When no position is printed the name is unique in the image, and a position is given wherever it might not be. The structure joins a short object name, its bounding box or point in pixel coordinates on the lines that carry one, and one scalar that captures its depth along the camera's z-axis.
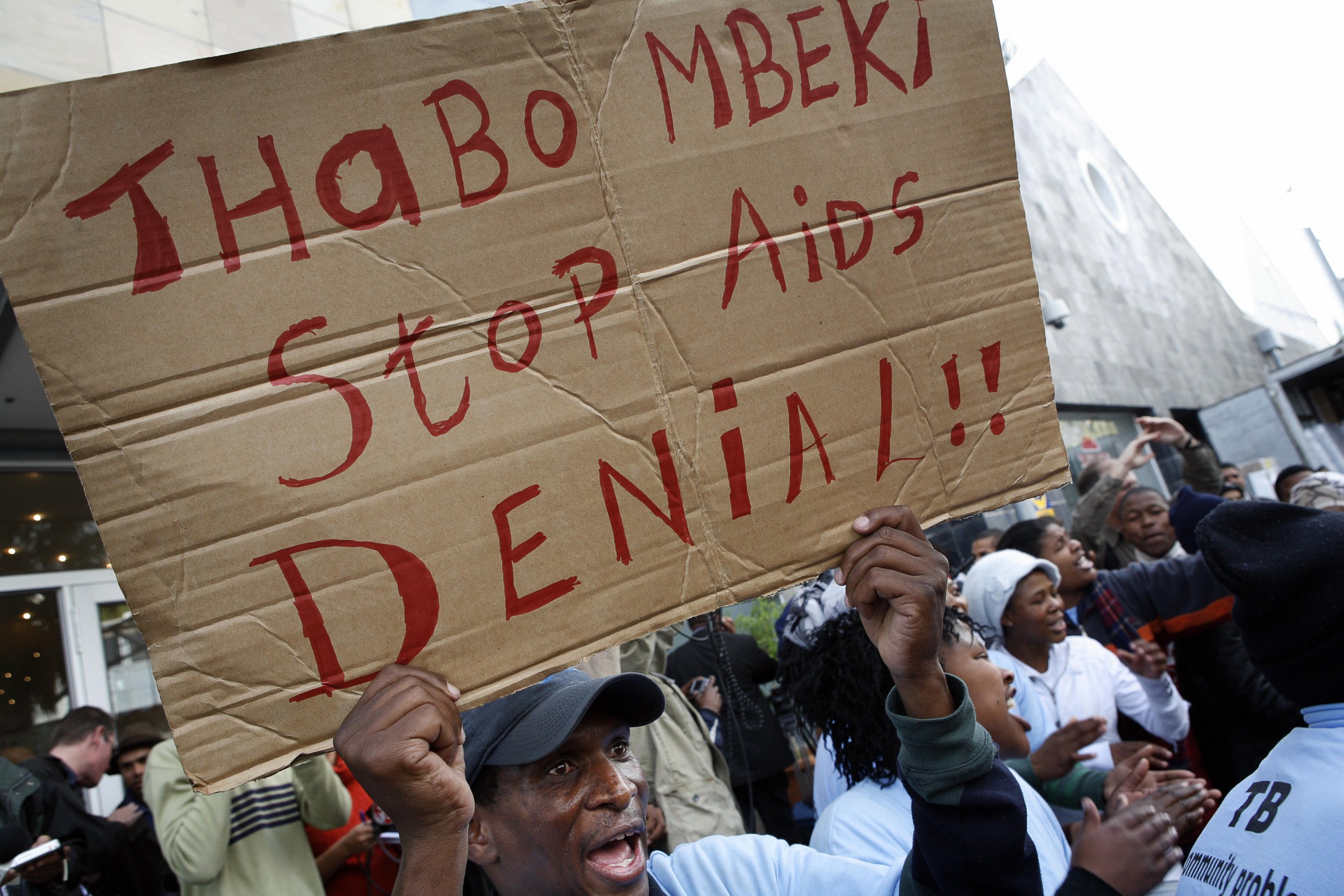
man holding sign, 1.46
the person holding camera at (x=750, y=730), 4.05
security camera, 10.05
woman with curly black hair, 2.01
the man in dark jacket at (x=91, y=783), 3.40
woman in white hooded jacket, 3.03
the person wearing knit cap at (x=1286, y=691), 1.48
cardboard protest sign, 1.19
